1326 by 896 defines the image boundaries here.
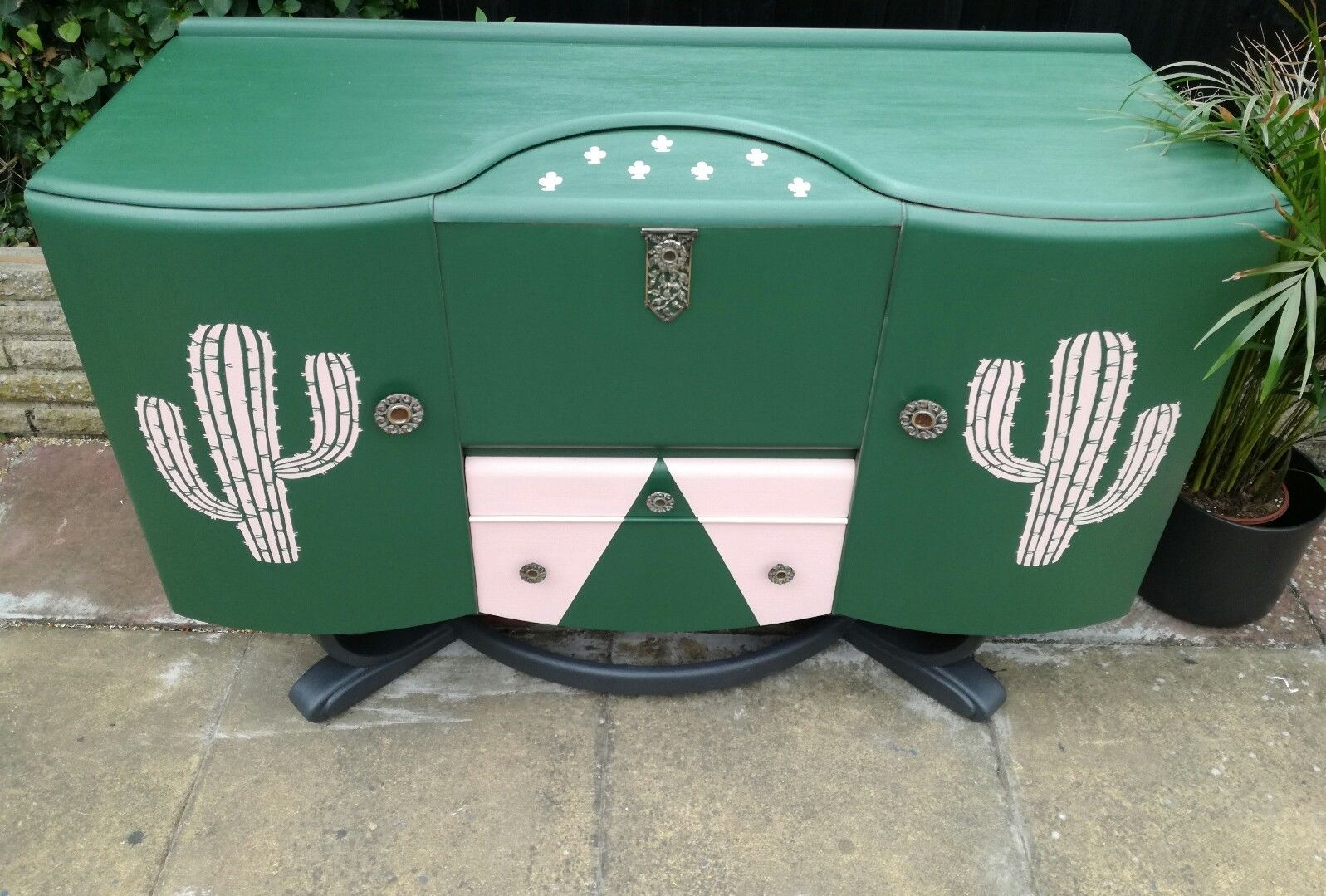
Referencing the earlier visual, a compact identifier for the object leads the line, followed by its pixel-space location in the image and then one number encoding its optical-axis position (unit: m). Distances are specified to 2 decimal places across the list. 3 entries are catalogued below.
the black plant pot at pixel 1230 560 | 2.28
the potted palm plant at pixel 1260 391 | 1.59
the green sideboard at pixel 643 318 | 1.49
